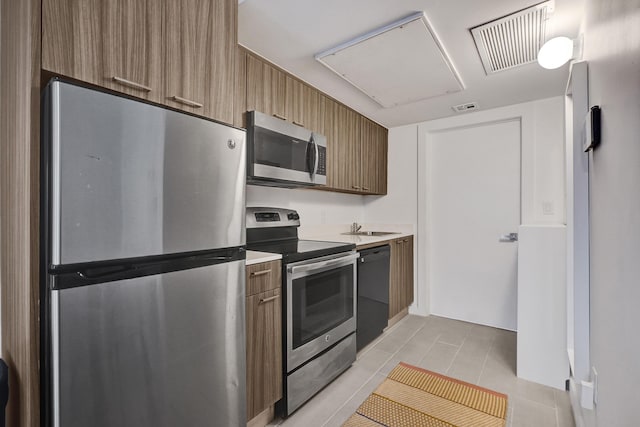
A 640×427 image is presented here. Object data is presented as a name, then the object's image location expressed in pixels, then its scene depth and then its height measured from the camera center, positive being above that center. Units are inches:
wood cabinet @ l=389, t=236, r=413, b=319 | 114.7 -26.1
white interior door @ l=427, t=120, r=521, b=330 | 118.4 -3.1
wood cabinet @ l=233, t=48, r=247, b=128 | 71.1 +31.2
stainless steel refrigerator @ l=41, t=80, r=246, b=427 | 33.7 -7.2
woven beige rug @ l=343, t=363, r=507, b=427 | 65.0 -46.4
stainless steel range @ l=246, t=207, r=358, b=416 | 65.7 -23.2
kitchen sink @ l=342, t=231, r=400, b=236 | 134.0 -9.4
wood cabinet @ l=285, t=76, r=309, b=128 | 84.7 +33.5
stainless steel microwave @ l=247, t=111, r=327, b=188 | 72.5 +16.6
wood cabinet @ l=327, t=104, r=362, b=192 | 104.5 +23.0
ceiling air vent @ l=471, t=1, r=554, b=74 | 61.1 +41.5
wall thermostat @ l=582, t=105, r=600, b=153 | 43.2 +13.1
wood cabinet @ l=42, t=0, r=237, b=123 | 35.6 +23.9
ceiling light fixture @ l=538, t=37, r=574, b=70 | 63.9 +36.2
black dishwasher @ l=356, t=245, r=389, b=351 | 93.6 -27.9
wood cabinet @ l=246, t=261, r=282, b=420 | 57.7 -25.5
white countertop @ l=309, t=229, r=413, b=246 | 98.3 -9.4
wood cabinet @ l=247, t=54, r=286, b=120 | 73.7 +33.4
